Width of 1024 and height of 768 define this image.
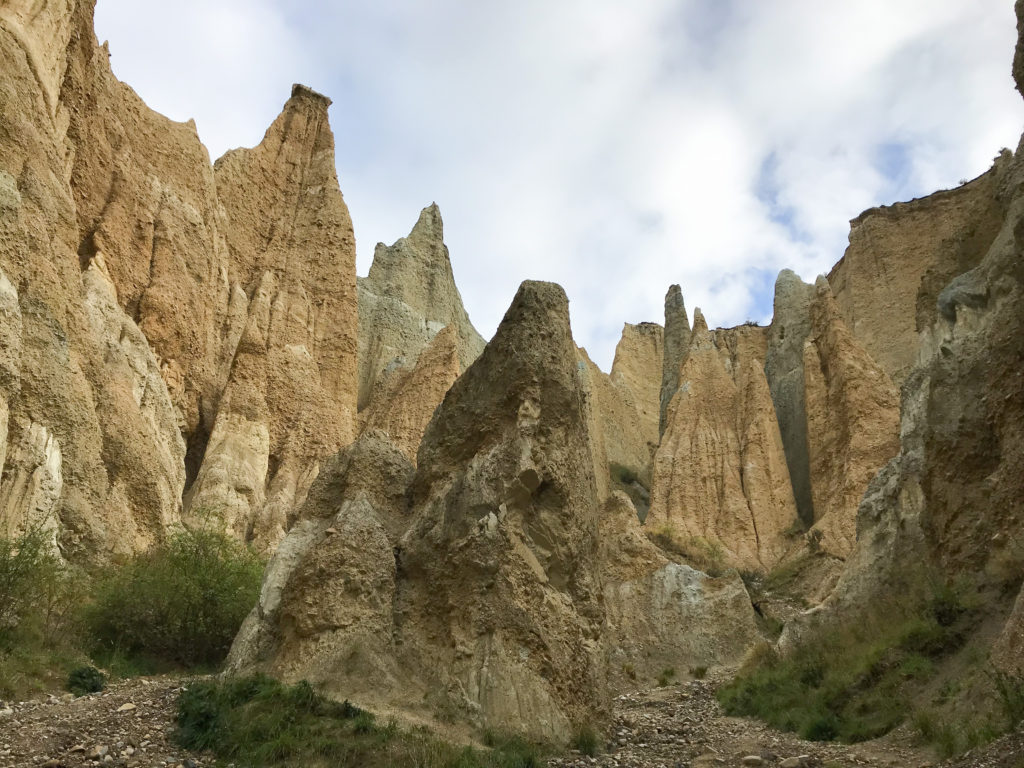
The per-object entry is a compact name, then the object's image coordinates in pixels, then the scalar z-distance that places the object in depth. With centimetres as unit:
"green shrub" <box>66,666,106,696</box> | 1142
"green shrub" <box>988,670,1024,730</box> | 711
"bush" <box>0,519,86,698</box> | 1132
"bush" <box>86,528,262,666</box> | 1501
